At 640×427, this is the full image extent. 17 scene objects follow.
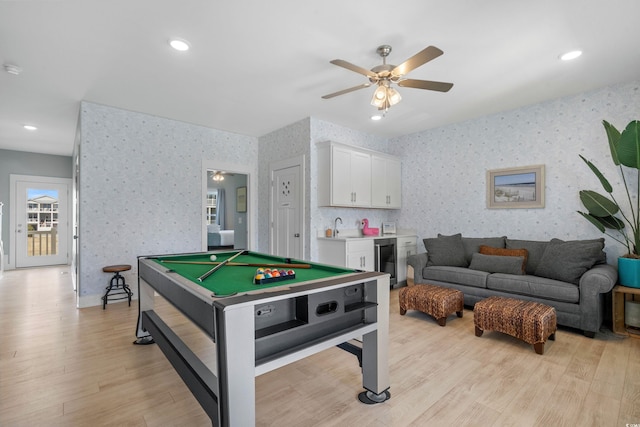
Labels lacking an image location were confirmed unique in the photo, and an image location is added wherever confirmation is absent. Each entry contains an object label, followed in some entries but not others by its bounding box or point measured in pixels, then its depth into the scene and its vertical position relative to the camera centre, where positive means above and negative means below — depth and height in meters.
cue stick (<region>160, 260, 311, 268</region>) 2.19 -0.39
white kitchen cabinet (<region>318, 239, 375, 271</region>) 4.09 -0.55
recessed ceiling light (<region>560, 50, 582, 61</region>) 2.67 +1.47
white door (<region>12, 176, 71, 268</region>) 6.59 -0.12
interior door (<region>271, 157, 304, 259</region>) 4.50 +0.10
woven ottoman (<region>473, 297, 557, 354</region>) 2.47 -0.94
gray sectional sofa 2.80 -0.67
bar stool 3.78 -0.98
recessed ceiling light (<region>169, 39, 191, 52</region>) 2.48 +1.47
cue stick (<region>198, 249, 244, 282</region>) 1.76 -0.38
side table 2.84 -0.94
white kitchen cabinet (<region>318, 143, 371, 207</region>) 4.26 +0.58
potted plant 2.79 +0.09
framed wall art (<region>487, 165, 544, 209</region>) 3.88 +0.36
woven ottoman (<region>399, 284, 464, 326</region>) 3.12 -0.96
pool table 1.25 -0.56
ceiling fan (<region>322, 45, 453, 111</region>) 2.39 +1.15
